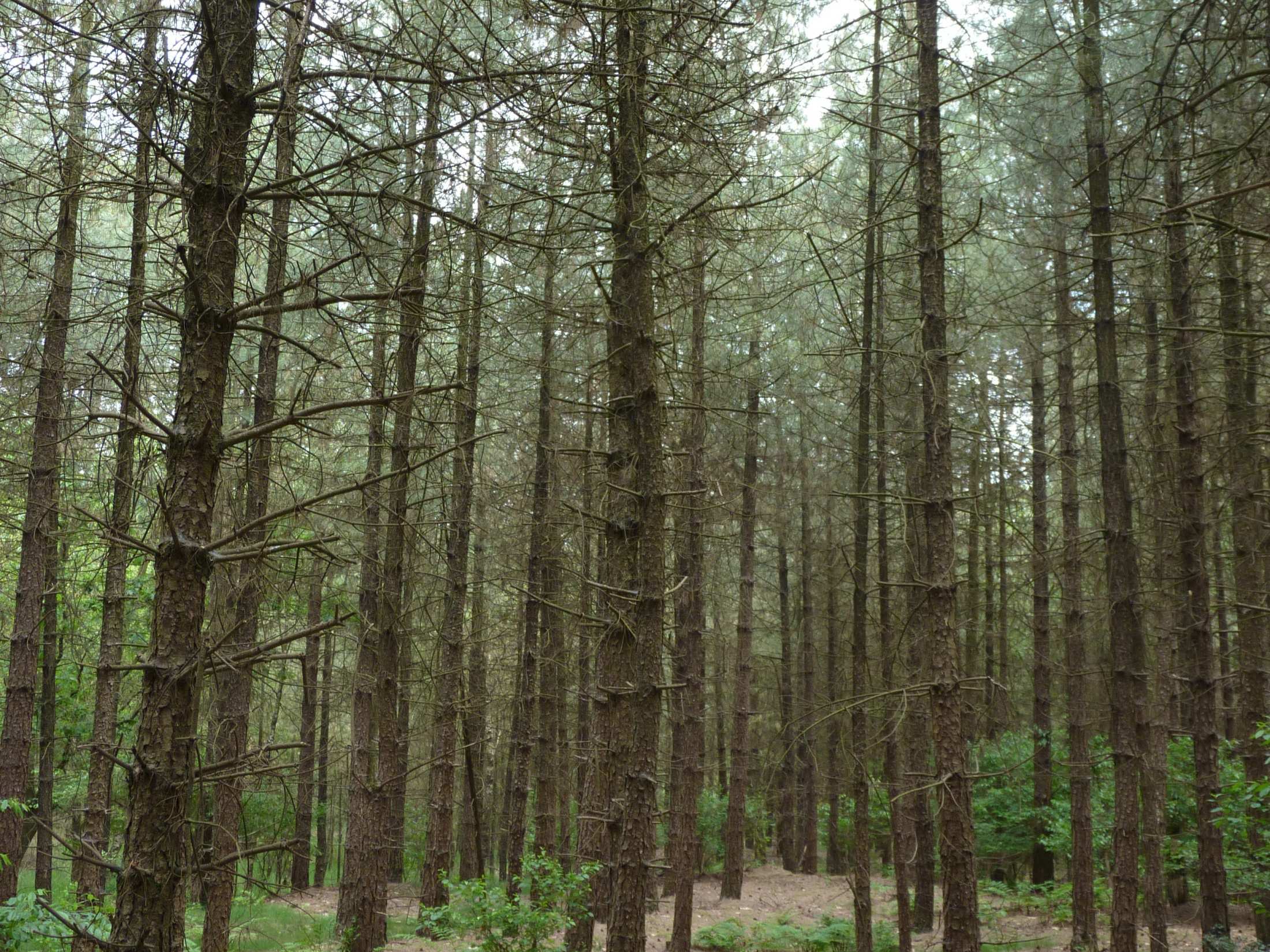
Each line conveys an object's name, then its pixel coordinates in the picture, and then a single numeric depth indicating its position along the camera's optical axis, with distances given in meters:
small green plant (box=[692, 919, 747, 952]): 13.26
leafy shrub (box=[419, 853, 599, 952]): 8.27
